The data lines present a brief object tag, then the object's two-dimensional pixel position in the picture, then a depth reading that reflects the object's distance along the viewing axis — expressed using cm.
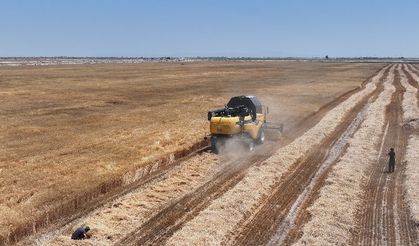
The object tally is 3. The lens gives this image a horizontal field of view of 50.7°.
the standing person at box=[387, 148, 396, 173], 2192
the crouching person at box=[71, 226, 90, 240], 1396
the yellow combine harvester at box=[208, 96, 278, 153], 2530
